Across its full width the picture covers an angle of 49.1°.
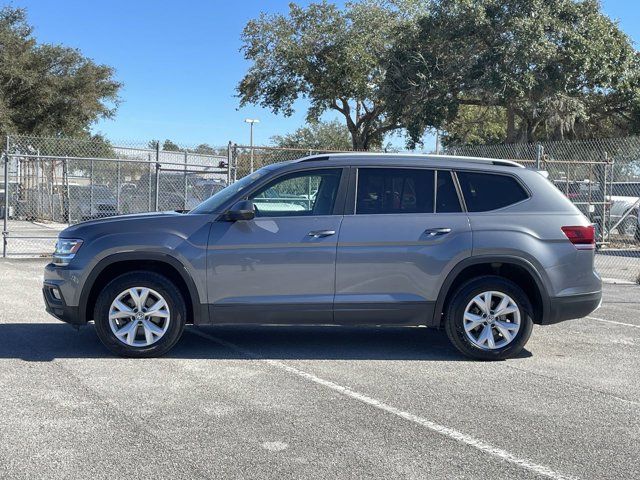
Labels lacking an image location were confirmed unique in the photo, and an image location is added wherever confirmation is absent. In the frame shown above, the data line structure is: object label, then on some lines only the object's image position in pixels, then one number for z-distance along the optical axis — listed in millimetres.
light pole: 44081
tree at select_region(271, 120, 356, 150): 54688
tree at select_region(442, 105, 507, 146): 35281
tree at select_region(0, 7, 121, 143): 31797
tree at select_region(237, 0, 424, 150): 29797
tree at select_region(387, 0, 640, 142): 23500
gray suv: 6340
